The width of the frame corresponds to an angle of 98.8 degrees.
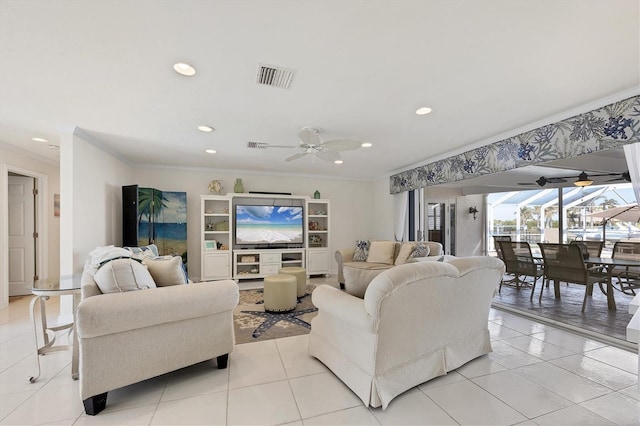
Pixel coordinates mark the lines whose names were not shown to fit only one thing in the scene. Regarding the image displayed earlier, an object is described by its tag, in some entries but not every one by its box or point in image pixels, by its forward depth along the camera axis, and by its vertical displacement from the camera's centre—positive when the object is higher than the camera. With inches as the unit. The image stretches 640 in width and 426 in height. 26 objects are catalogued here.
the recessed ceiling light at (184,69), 82.2 +45.0
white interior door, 189.5 -11.9
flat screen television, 238.8 -8.8
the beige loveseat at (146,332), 71.4 -34.0
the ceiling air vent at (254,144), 149.9 +40.3
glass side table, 86.0 -26.7
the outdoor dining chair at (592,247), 181.2 -23.5
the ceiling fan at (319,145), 123.6 +32.6
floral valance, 98.6 +30.9
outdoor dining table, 138.6 -27.3
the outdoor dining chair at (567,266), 145.0 -30.3
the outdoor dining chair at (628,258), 147.3 -26.8
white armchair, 71.7 -34.0
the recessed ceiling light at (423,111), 113.4 +43.1
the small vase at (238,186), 236.5 +25.0
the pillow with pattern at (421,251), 182.2 -25.2
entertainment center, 226.5 -19.0
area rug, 121.7 -53.2
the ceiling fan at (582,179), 165.9 +23.1
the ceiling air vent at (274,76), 84.5 +44.6
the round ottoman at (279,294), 146.2 -42.8
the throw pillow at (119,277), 80.4 -18.1
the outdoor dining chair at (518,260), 174.8 -31.5
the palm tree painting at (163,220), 196.1 -3.5
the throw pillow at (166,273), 95.2 -19.9
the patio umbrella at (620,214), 170.4 -1.8
